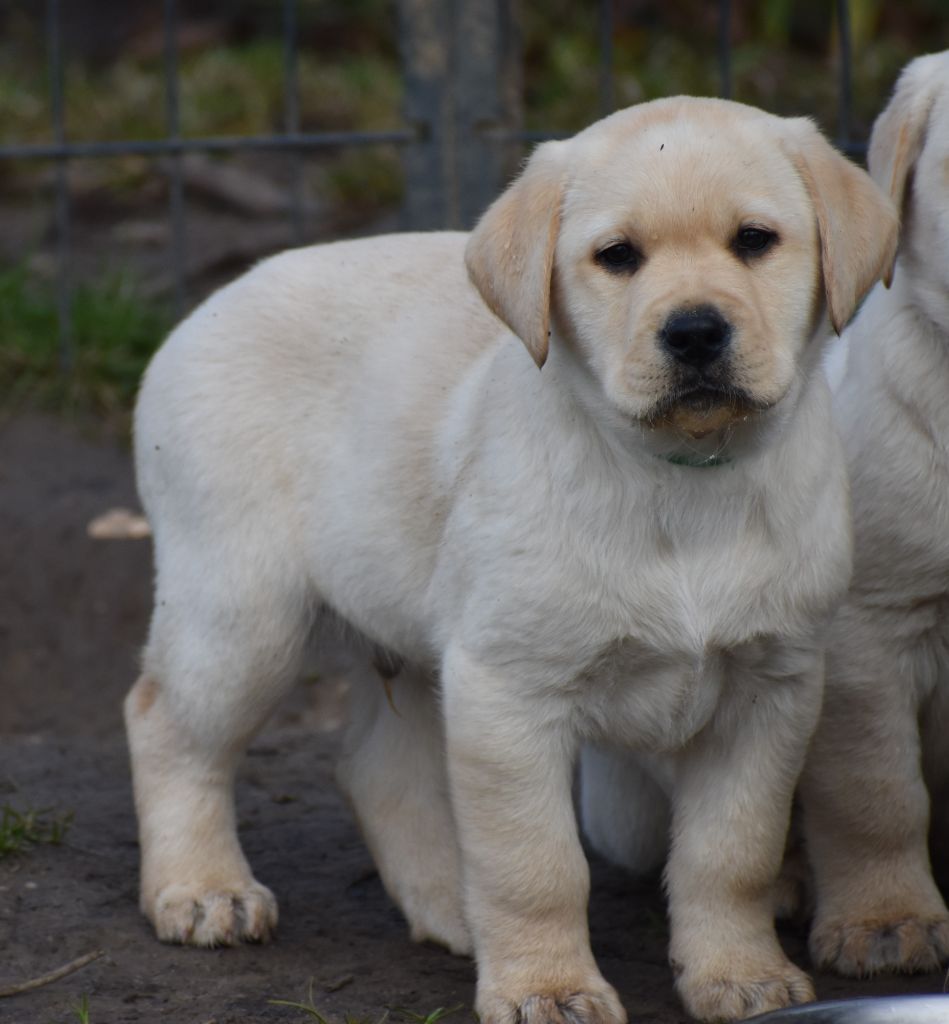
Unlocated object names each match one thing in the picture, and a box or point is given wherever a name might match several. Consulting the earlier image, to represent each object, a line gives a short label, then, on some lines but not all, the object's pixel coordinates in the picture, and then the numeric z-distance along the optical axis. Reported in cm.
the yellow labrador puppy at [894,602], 763
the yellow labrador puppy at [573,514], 672
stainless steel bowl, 621
